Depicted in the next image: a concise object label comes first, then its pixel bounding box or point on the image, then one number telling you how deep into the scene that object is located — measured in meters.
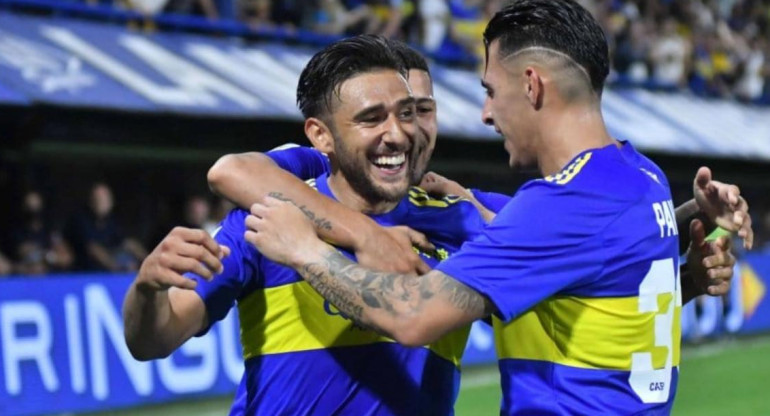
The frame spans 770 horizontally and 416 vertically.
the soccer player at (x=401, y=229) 8.04
